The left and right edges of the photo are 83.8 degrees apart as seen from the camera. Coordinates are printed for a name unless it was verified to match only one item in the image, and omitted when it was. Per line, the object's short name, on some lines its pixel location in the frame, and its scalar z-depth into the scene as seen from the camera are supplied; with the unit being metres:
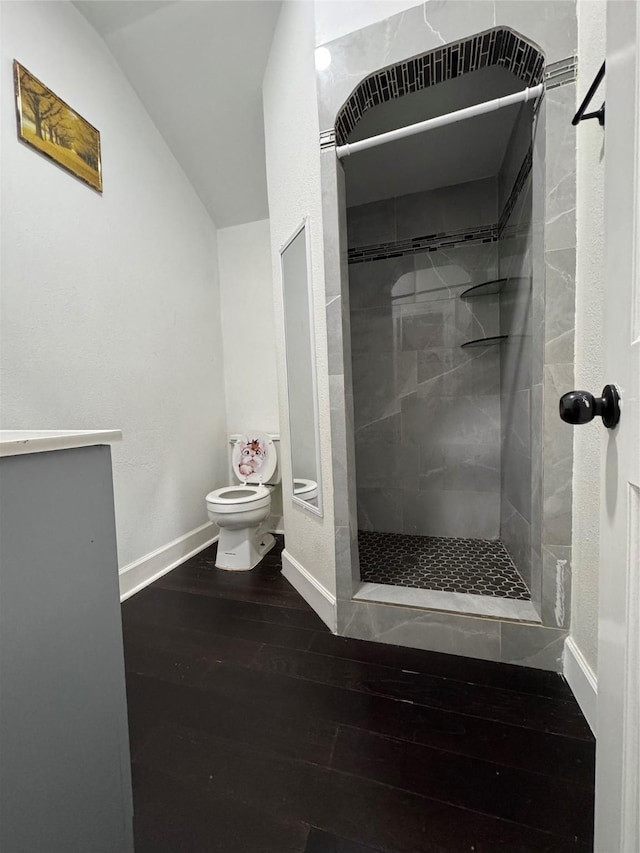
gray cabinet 0.50
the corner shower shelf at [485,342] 2.02
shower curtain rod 1.16
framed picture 1.39
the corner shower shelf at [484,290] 2.05
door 0.44
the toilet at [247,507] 2.02
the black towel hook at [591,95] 0.82
